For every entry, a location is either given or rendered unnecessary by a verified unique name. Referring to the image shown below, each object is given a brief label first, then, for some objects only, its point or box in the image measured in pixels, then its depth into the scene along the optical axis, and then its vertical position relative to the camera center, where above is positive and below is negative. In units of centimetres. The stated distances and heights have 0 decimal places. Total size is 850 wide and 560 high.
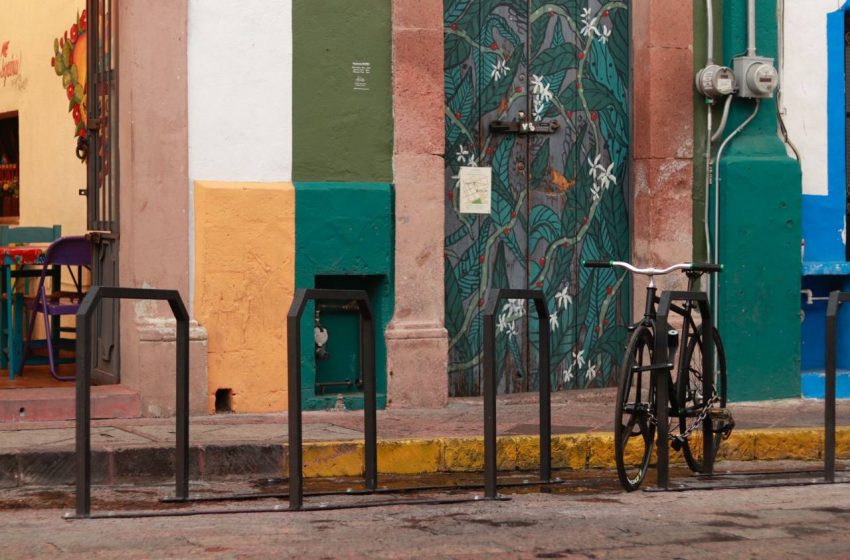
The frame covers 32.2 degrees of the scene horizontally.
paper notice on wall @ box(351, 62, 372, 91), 1058 +144
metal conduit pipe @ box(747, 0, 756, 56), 1151 +194
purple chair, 1058 -8
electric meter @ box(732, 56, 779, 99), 1141 +154
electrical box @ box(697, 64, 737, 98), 1140 +149
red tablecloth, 1071 +14
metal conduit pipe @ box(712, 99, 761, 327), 1150 +51
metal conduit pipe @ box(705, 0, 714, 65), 1153 +189
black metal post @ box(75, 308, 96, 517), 673 -64
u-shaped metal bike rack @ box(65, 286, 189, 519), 669 -48
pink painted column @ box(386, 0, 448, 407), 1062 +49
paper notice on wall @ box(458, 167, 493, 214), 1107 +64
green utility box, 1039 +4
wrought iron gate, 1039 +76
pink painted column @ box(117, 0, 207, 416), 990 +61
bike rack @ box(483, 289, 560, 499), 743 -55
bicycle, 776 -66
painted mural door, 1108 +76
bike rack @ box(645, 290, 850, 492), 784 -78
